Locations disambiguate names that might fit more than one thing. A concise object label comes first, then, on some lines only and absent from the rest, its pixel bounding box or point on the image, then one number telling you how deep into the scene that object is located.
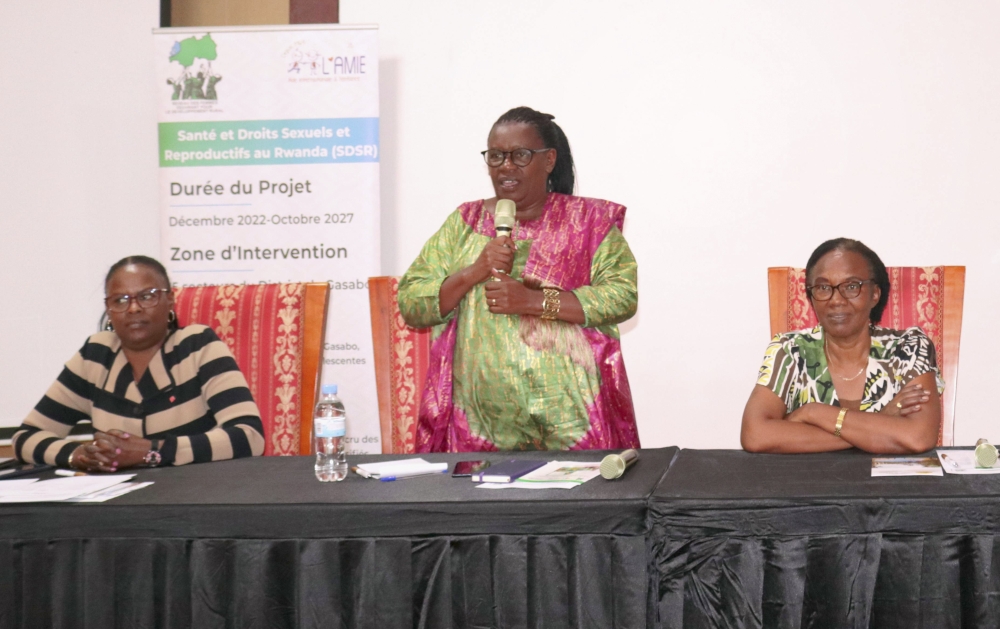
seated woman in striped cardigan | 2.39
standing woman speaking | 2.53
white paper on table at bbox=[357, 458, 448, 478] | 1.98
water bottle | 1.99
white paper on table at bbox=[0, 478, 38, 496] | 1.94
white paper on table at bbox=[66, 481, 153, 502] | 1.82
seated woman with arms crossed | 2.12
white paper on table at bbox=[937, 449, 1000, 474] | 1.77
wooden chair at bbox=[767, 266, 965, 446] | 2.69
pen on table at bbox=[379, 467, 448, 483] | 1.95
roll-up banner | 3.96
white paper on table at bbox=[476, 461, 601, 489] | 1.78
